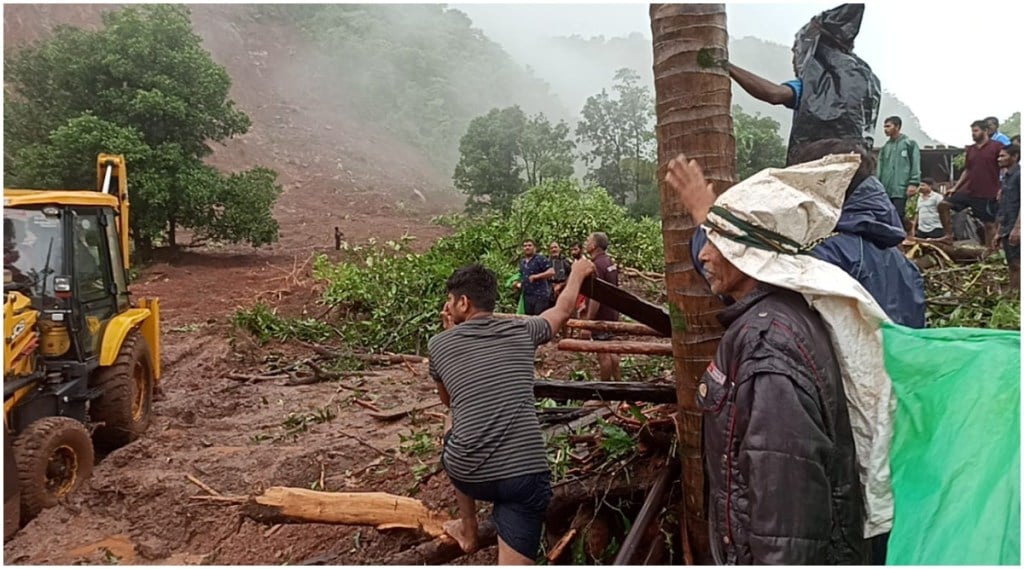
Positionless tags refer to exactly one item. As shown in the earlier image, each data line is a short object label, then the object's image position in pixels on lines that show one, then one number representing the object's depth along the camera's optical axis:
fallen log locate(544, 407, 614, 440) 3.89
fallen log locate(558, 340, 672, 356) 3.64
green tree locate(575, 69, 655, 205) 31.03
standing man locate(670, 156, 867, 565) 1.61
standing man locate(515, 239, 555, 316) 8.66
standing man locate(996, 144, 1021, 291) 5.86
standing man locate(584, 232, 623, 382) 7.16
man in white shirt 9.09
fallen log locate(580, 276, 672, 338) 3.41
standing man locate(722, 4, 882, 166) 3.43
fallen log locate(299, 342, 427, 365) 9.52
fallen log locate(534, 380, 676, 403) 3.41
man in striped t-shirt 2.91
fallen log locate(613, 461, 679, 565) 2.87
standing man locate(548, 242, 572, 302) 8.57
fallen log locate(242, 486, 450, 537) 3.21
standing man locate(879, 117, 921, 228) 7.71
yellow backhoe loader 4.82
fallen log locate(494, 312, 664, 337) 3.97
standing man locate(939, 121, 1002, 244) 7.68
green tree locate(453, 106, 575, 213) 32.00
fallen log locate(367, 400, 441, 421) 6.62
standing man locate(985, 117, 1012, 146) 7.57
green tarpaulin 1.54
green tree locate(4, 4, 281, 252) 17.50
